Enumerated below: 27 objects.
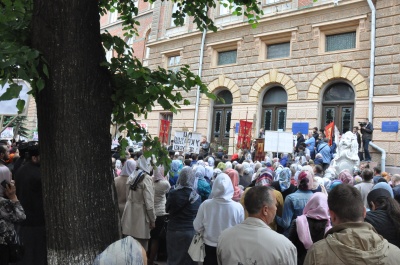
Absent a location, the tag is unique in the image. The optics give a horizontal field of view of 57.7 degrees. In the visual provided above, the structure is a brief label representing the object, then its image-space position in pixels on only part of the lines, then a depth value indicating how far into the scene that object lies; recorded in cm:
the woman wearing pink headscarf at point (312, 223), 378
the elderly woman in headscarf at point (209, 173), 769
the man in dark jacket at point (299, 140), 1486
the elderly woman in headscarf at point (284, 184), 536
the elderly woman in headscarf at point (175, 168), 780
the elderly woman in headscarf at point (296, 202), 443
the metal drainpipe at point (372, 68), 1516
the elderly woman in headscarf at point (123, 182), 605
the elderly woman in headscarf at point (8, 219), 354
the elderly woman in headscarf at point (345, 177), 606
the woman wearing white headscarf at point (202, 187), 638
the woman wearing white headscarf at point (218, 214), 441
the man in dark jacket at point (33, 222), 452
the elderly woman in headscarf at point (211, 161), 1104
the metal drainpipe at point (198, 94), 2180
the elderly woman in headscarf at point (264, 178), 561
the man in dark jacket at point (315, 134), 1512
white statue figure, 1294
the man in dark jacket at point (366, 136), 1437
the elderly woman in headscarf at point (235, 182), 547
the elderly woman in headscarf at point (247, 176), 777
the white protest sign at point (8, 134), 1878
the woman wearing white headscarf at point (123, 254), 199
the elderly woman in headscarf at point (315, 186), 468
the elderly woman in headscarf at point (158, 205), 624
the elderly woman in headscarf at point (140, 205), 555
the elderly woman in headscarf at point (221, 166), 811
